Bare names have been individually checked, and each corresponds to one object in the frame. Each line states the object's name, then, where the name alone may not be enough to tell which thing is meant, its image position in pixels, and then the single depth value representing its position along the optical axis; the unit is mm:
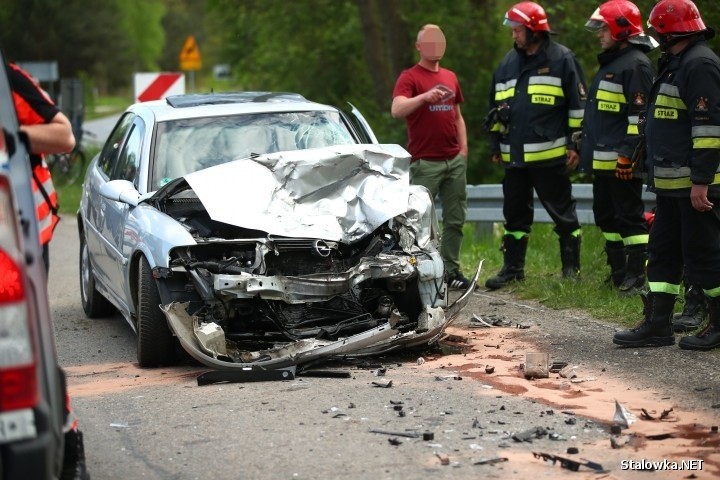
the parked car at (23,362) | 6844
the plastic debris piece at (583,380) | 13008
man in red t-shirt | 19609
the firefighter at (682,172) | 13992
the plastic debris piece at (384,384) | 12773
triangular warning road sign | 49406
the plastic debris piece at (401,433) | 10764
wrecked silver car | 13680
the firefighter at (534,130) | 19437
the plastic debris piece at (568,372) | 13232
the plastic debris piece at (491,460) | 9891
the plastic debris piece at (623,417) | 10914
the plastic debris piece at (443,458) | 9911
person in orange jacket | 10125
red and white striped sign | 33937
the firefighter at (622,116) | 17937
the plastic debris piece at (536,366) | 13156
